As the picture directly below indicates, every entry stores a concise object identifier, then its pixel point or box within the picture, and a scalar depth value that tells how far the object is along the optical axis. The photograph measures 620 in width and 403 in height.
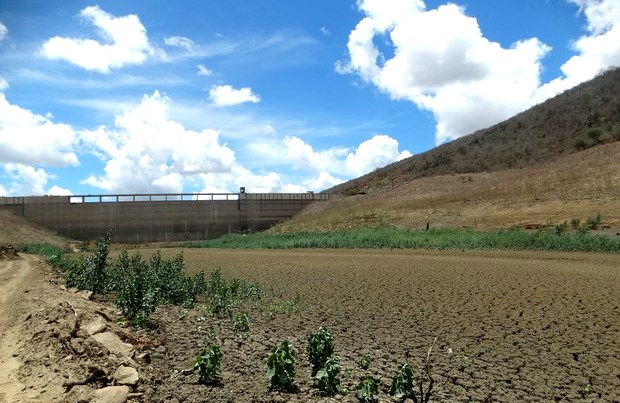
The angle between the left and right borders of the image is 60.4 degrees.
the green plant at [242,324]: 8.86
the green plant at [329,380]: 5.70
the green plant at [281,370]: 5.81
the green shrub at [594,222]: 27.00
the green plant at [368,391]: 5.43
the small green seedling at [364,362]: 6.82
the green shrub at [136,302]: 9.33
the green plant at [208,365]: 6.00
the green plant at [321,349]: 6.47
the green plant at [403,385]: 5.35
